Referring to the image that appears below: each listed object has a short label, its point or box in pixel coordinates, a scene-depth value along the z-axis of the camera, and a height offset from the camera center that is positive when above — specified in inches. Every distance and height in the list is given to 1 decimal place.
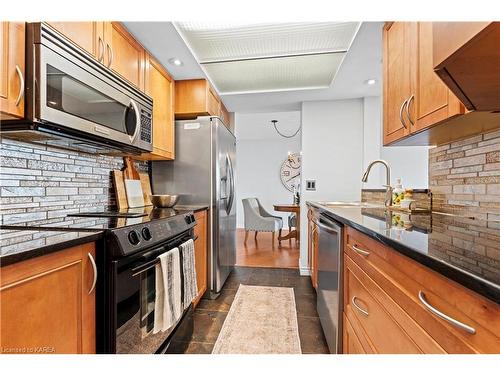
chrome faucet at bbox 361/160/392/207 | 75.6 -1.0
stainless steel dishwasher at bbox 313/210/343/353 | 51.2 -22.8
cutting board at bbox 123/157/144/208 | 79.0 +0.5
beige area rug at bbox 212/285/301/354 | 61.7 -41.3
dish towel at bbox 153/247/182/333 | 48.9 -22.5
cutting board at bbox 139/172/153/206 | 88.6 -0.6
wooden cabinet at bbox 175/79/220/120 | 96.5 +35.9
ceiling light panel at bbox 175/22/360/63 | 68.7 +46.0
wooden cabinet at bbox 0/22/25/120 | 36.1 +18.0
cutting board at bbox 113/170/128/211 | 74.5 -1.5
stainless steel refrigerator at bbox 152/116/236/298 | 92.7 +4.5
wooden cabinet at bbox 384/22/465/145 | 43.1 +20.4
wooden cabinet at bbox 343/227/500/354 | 17.5 -12.1
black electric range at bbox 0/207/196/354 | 37.1 -14.7
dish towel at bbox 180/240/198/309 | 59.4 -21.7
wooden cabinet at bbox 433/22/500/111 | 23.3 +14.2
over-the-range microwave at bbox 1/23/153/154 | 39.4 +17.1
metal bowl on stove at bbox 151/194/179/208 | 80.0 -4.5
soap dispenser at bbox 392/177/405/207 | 69.4 -2.0
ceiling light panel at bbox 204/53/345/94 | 86.9 +45.4
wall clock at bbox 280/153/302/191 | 241.0 +16.1
